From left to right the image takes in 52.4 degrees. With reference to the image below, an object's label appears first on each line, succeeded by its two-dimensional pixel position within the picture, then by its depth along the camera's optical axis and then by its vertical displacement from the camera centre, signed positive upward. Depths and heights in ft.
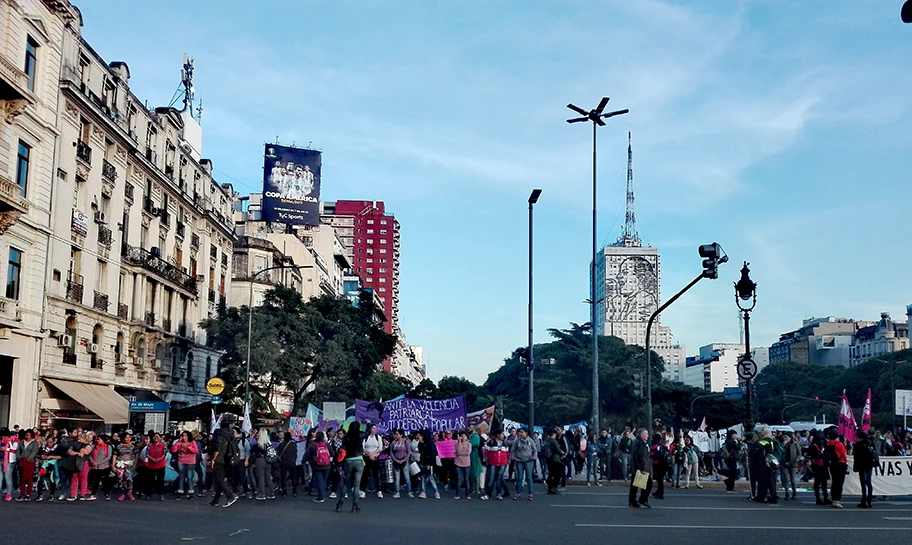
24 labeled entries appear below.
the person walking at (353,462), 55.42 -2.91
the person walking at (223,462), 58.75 -3.18
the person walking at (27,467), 64.85 -4.04
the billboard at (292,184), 279.08 +68.66
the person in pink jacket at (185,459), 69.05 -3.55
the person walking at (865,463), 61.05 -2.79
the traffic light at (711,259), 77.72 +13.28
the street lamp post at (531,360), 102.12 +6.18
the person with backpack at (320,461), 66.20 -3.44
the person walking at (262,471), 66.44 -4.21
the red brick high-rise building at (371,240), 504.02 +94.21
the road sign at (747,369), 76.33 +4.05
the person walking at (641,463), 58.85 -2.88
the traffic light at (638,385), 95.61 +3.31
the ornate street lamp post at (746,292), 74.59 +10.12
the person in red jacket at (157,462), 67.62 -3.73
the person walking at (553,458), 71.97 -3.32
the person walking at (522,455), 69.05 -2.91
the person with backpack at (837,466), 61.93 -3.06
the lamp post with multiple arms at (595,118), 99.19 +32.06
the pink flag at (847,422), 98.78 -0.23
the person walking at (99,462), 65.82 -3.73
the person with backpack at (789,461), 70.23 -3.16
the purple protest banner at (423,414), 89.76 -0.03
